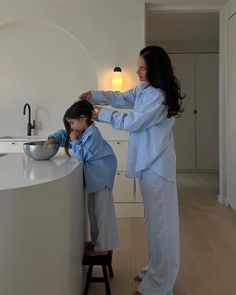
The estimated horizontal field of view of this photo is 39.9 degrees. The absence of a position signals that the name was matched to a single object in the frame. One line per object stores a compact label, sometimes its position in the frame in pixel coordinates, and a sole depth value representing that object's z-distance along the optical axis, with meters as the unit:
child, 1.69
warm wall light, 3.76
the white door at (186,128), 6.64
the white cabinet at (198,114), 6.59
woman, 1.78
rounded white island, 1.03
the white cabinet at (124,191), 3.72
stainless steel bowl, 1.75
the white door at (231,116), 3.76
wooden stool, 1.82
